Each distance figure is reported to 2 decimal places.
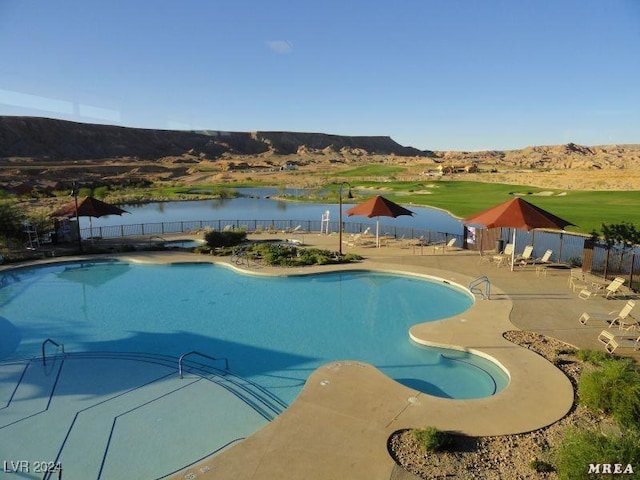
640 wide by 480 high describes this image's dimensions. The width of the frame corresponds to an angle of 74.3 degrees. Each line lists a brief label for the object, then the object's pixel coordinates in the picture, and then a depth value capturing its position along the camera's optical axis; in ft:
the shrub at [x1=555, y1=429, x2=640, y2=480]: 14.55
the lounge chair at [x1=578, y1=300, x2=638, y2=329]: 32.22
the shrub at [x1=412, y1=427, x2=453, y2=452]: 19.45
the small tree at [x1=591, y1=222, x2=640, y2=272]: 43.29
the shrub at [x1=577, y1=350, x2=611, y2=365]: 27.76
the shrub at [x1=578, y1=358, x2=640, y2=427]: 21.12
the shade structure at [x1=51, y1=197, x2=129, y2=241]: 66.33
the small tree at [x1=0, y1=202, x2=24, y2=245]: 65.67
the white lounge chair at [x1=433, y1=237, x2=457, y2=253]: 65.22
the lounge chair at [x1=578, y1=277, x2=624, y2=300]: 39.34
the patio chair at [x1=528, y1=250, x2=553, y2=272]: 52.76
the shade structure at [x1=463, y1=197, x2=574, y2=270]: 46.73
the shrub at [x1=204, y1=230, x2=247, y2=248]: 68.59
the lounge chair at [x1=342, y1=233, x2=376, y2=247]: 69.97
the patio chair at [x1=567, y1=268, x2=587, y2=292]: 44.01
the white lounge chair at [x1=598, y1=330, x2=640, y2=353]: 29.17
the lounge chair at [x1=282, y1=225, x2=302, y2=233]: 84.35
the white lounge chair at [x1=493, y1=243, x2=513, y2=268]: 54.85
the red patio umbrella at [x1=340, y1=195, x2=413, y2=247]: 61.82
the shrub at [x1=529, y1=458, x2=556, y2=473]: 18.13
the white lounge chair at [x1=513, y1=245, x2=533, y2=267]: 54.03
